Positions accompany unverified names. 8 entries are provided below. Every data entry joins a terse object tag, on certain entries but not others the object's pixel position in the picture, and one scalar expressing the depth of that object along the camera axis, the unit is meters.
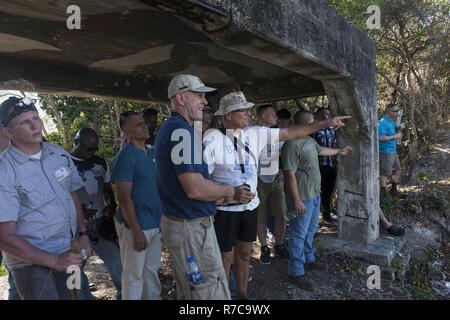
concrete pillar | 4.43
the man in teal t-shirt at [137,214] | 2.99
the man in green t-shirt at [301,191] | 3.82
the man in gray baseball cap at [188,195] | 2.27
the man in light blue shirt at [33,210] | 2.06
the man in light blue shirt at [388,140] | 6.08
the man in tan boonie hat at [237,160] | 2.92
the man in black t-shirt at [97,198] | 3.42
